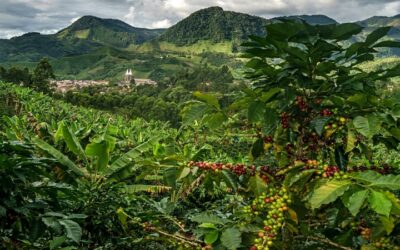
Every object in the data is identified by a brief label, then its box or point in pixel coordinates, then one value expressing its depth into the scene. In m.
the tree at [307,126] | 2.51
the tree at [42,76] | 85.44
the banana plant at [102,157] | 6.23
